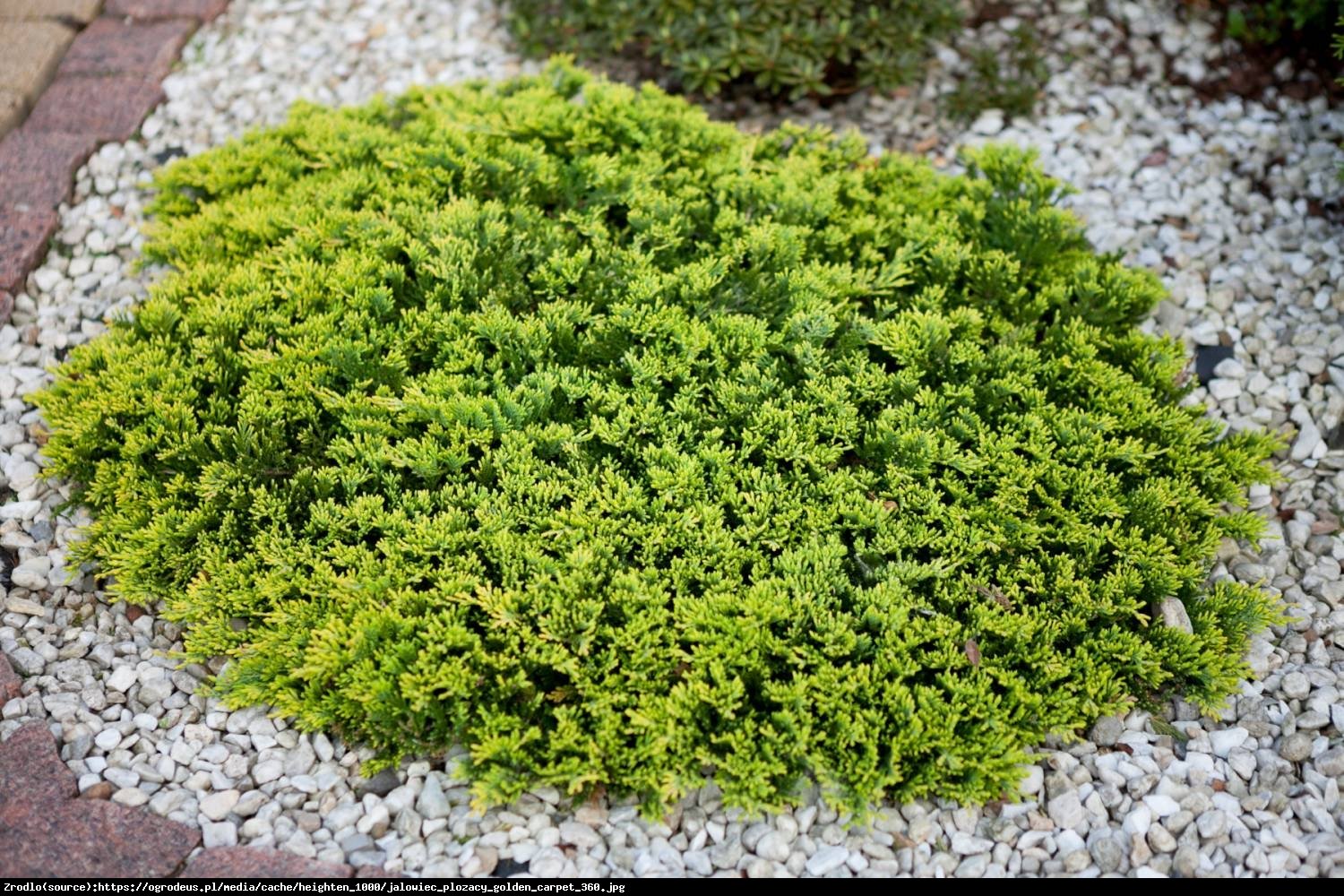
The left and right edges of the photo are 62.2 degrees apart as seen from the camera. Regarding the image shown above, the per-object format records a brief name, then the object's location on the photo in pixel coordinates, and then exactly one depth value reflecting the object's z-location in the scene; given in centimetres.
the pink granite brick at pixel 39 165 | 486
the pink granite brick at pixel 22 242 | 453
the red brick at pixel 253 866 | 285
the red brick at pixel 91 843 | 285
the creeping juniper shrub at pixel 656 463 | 310
